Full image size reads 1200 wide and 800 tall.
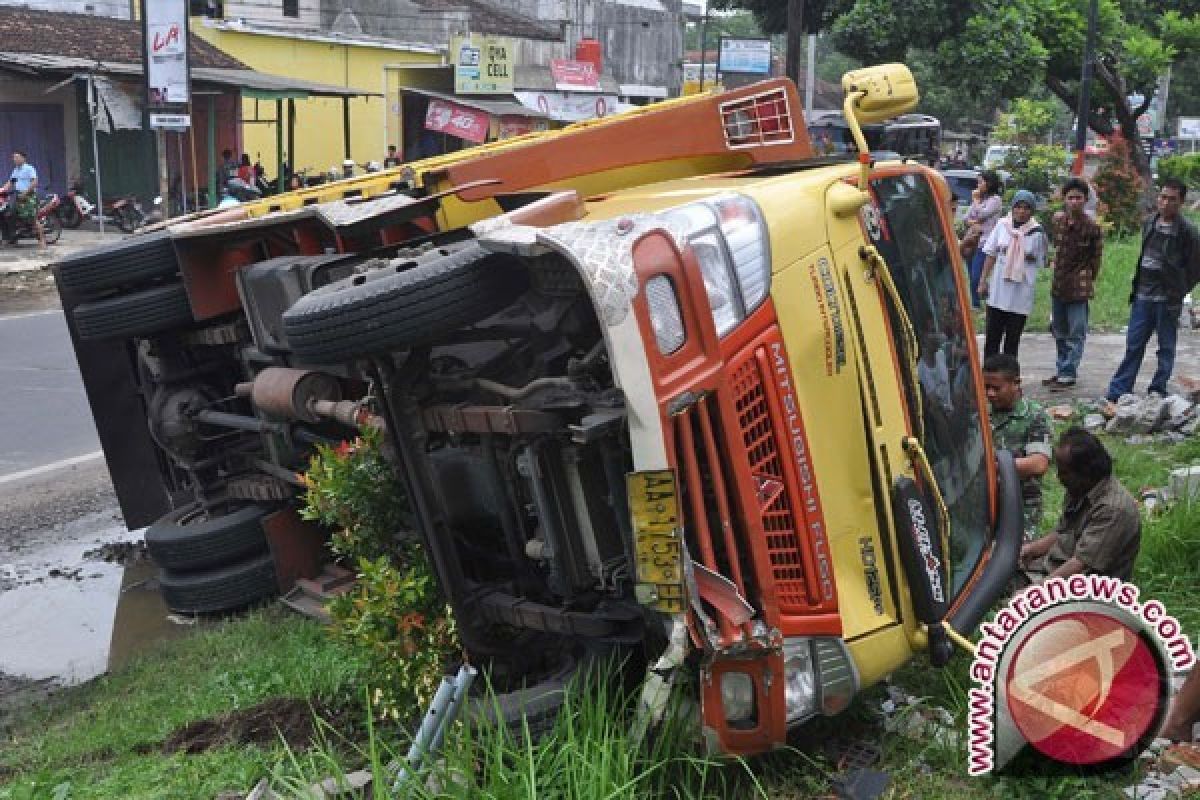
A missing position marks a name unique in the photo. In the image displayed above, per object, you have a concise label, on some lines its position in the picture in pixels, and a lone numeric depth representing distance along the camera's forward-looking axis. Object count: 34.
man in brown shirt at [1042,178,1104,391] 10.04
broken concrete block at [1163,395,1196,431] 8.75
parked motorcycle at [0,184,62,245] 20.81
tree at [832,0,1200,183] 20.55
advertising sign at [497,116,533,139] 34.81
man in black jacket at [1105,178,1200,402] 9.01
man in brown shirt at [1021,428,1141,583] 4.82
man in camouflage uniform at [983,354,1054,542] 5.89
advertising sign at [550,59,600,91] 39.69
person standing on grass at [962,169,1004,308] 12.42
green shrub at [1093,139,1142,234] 21.33
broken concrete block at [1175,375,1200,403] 9.14
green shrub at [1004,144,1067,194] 22.41
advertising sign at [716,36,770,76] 26.39
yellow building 30.23
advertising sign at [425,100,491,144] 33.75
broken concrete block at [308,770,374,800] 3.29
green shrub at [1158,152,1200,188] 26.84
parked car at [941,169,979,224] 26.06
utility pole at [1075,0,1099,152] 20.77
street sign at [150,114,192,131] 20.41
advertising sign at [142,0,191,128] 19.81
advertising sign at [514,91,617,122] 37.44
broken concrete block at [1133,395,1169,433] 8.84
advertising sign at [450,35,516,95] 34.91
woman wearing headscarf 10.02
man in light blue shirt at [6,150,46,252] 20.84
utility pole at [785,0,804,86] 15.60
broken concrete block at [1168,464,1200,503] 6.21
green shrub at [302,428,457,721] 4.02
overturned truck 3.31
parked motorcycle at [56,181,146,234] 23.56
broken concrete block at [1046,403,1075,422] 9.50
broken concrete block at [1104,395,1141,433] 8.95
